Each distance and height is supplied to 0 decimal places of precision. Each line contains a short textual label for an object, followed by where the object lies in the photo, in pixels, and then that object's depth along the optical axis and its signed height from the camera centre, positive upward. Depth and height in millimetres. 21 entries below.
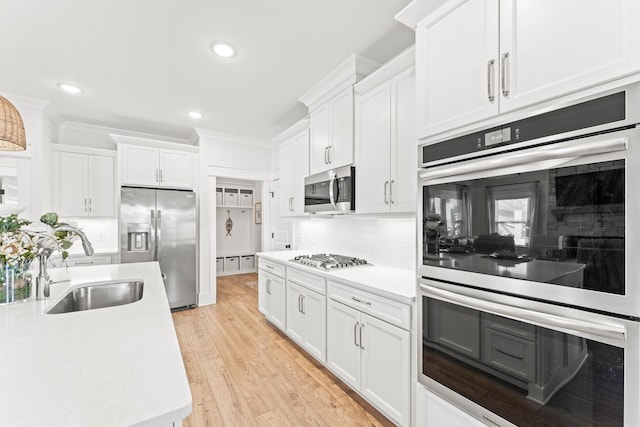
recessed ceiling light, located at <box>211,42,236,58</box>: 2268 +1370
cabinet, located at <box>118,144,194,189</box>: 3974 +690
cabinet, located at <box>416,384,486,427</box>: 1313 -1016
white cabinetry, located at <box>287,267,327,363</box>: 2471 -954
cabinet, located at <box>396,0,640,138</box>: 910 +630
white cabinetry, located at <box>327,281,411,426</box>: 1697 -945
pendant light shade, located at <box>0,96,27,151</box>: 1448 +472
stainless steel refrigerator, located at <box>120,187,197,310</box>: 3818 -309
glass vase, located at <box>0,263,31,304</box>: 1390 -359
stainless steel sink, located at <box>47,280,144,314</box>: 1781 -570
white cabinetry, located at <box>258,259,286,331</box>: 3162 -979
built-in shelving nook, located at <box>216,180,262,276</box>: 6703 -316
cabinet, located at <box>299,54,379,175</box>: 2531 +990
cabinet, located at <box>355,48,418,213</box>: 2012 +582
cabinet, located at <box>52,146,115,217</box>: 3850 +421
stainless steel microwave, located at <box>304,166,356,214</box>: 2518 +209
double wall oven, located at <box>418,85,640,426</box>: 887 -207
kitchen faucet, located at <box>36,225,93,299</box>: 1502 -321
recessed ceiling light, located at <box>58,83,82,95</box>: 2956 +1353
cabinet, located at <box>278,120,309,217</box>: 3375 +544
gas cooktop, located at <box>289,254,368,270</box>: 2547 -482
